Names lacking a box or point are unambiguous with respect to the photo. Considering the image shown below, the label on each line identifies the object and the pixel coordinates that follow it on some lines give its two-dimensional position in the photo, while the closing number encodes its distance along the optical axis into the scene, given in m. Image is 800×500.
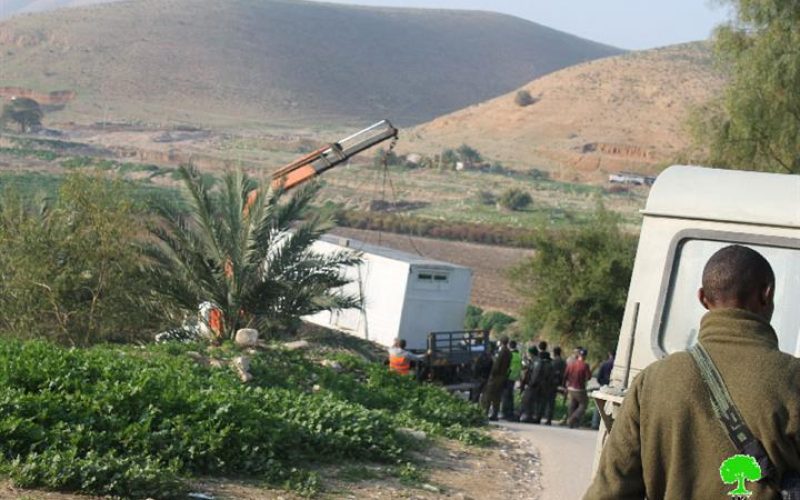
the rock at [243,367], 14.57
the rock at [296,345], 18.61
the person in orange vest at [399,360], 20.83
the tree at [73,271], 22.41
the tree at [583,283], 34.59
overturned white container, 29.59
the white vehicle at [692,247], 7.57
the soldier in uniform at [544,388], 21.47
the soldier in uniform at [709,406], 4.22
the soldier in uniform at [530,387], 21.48
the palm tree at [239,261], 20.17
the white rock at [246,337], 17.16
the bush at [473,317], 42.88
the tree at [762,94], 28.16
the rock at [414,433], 13.10
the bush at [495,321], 42.16
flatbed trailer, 24.64
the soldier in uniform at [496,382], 22.16
